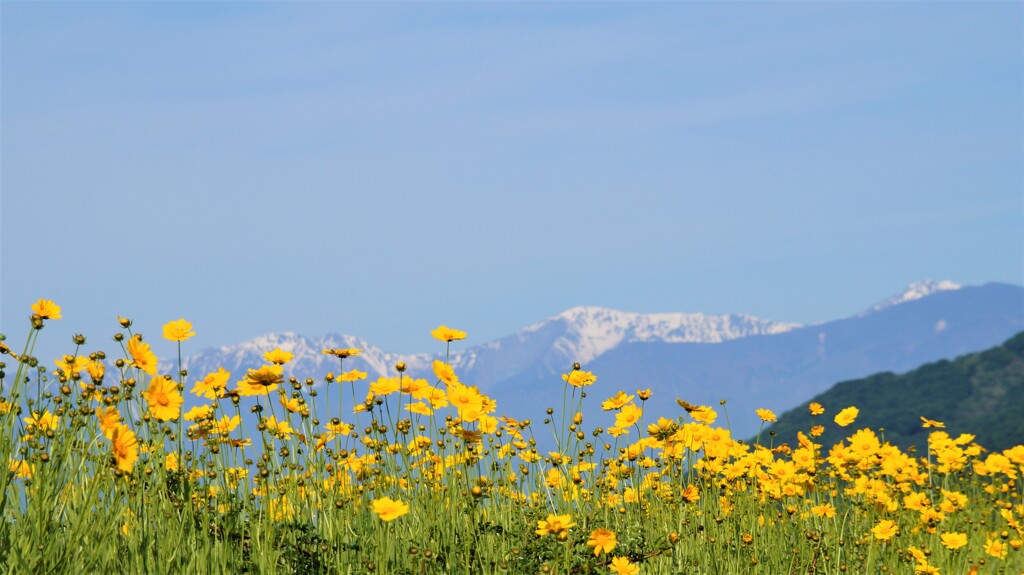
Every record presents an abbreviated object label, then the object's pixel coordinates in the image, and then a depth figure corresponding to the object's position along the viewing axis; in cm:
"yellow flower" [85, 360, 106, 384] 921
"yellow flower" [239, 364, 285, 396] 943
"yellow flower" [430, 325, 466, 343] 1083
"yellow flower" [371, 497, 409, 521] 748
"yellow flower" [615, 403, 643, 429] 1182
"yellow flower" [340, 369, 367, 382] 1068
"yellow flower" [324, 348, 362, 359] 1007
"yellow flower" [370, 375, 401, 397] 1040
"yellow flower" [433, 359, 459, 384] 1022
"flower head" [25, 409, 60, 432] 1023
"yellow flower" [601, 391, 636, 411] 1182
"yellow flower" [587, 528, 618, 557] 891
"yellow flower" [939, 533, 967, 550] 1217
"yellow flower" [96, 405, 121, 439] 690
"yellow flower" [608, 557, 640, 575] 898
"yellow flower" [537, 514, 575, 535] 779
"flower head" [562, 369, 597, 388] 1140
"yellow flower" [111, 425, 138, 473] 683
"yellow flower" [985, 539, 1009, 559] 1374
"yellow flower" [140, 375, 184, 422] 743
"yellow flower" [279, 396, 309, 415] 1082
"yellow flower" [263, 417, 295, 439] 1067
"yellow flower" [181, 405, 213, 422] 1068
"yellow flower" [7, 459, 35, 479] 955
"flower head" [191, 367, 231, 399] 977
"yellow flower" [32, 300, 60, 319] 946
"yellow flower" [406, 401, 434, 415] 1084
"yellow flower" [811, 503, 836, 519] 1362
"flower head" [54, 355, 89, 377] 982
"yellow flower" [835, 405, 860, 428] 1423
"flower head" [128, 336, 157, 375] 802
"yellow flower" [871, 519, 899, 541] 1265
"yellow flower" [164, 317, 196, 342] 998
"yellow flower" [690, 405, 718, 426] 1207
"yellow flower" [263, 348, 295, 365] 1007
